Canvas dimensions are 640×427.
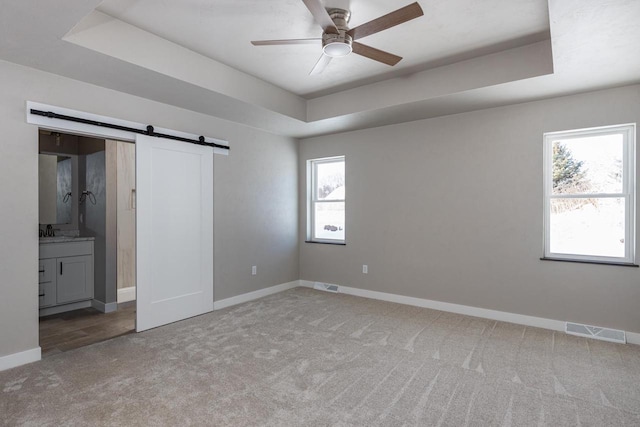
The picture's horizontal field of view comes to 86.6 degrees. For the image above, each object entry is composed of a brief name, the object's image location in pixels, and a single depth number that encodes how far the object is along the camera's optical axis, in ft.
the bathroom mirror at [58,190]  15.37
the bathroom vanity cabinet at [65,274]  13.69
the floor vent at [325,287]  17.78
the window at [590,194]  11.29
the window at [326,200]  18.17
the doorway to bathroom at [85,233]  13.75
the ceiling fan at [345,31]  6.97
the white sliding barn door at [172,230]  12.02
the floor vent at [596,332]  10.91
